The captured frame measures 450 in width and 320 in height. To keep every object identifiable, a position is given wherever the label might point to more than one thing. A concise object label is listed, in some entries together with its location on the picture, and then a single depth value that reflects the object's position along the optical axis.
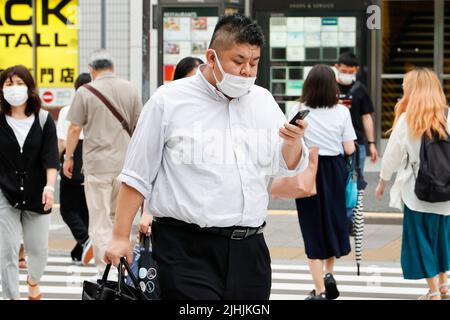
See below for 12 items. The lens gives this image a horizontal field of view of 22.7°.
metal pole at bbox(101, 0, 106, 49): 16.86
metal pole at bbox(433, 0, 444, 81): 21.17
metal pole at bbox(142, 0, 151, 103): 14.80
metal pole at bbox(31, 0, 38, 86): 21.00
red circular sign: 20.94
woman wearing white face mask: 8.31
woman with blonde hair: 8.93
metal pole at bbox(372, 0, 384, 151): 21.47
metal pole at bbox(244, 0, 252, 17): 21.19
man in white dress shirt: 5.16
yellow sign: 20.97
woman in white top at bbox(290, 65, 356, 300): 9.31
